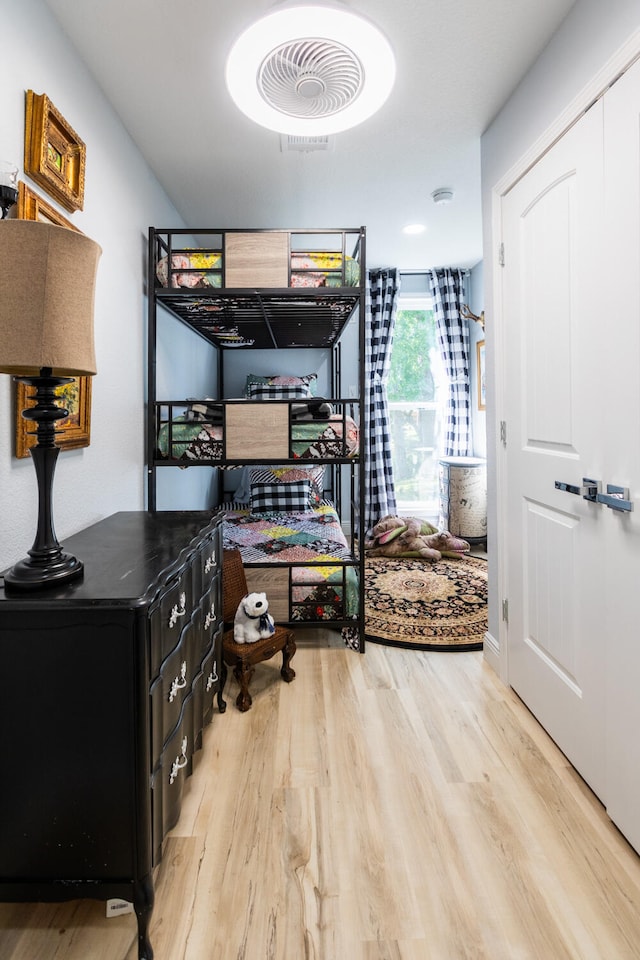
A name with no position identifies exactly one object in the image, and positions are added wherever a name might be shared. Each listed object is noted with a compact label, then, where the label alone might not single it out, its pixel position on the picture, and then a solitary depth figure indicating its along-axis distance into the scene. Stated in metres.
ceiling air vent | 2.23
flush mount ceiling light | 1.40
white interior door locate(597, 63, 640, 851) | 1.36
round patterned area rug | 2.78
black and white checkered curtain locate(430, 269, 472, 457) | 4.85
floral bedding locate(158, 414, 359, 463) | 2.54
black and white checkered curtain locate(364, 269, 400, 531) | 4.81
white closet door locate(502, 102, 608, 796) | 1.58
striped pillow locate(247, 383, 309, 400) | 3.51
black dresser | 1.05
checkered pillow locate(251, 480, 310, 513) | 3.85
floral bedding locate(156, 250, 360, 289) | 2.53
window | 5.12
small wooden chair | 2.10
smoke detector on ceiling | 3.02
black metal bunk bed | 2.49
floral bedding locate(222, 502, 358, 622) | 2.69
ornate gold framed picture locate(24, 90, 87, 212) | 1.50
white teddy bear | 2.18
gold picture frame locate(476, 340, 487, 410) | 4.66
